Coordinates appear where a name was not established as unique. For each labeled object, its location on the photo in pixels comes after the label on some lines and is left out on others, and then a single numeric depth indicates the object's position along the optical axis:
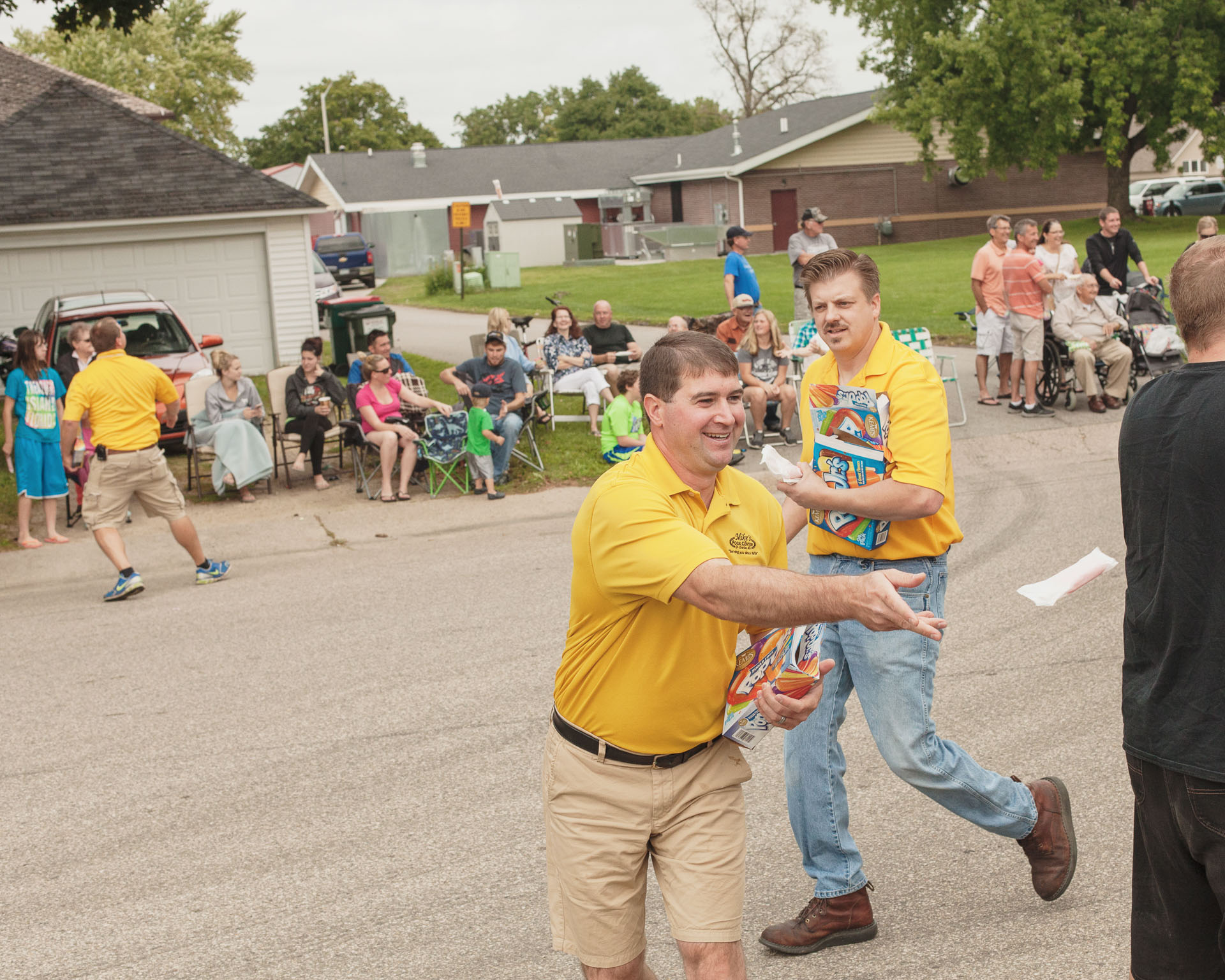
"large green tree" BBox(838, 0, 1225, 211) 37.50
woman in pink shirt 12.56
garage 21.41
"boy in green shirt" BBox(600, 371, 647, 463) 12.20
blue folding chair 12.59
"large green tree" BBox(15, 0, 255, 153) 61.31
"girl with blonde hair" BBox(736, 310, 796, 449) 13.70
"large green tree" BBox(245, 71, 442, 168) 81.81
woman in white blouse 14.54
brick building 47.56
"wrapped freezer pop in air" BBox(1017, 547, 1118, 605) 2.98
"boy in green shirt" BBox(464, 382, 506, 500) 12.45
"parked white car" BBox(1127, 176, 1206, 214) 51.09
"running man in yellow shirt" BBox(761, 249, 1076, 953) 3.98
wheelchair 14.88
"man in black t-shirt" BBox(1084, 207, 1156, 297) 15.68
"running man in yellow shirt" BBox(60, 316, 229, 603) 9.17
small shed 50.81
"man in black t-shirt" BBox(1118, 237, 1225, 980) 2.70
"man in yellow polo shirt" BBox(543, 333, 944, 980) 3.11
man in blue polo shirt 15.46
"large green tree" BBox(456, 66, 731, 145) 84.94
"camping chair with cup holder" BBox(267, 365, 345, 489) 13.27
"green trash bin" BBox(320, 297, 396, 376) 20.28
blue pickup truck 41.22
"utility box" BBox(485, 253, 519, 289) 38.03
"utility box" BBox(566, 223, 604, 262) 48.50
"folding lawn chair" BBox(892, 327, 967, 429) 13.60
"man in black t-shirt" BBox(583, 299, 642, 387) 15.61
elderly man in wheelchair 14.58
